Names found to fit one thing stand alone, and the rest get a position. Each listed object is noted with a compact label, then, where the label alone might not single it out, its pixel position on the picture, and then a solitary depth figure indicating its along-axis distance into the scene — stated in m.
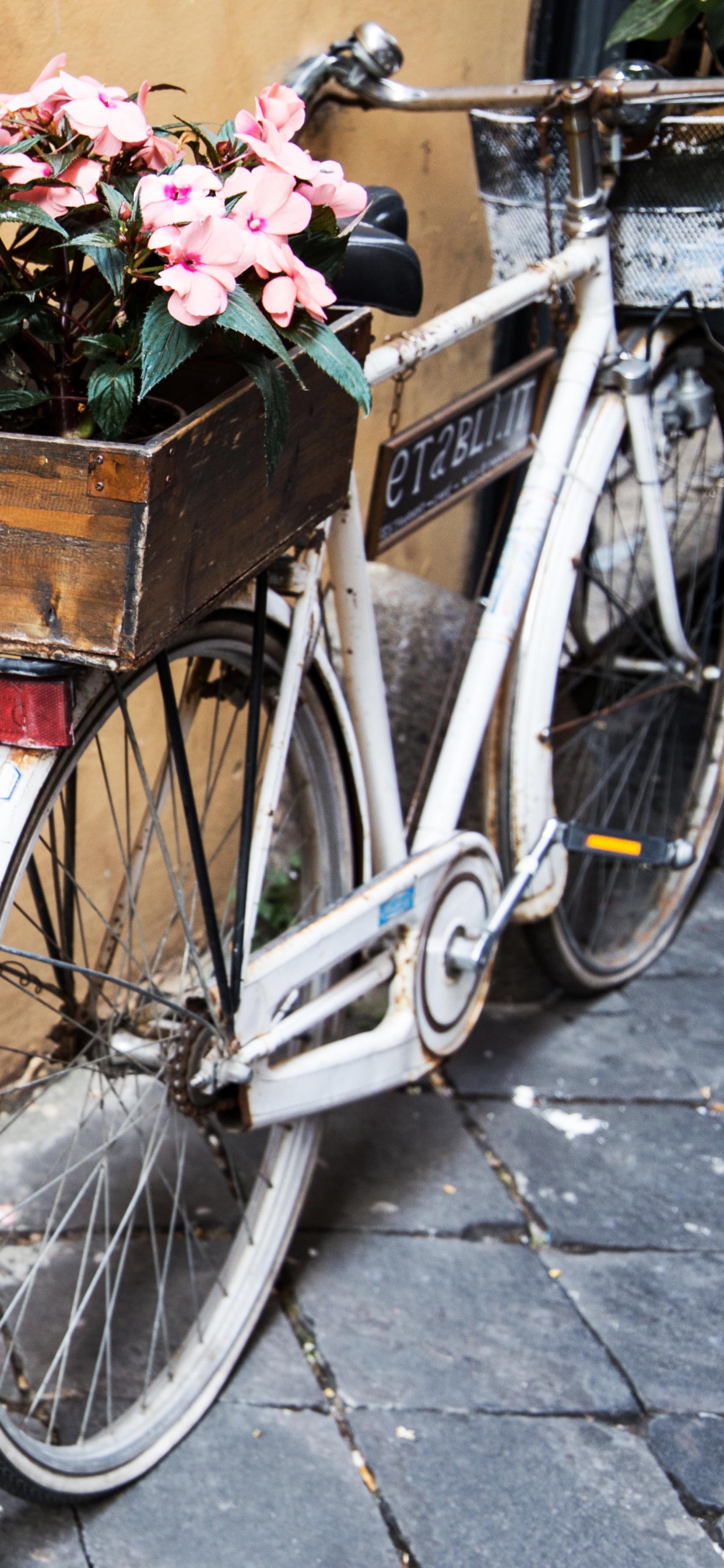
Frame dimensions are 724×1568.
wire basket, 2.08
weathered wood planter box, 1.14
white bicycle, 1.64
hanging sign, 1.85
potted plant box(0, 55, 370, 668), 1.13
